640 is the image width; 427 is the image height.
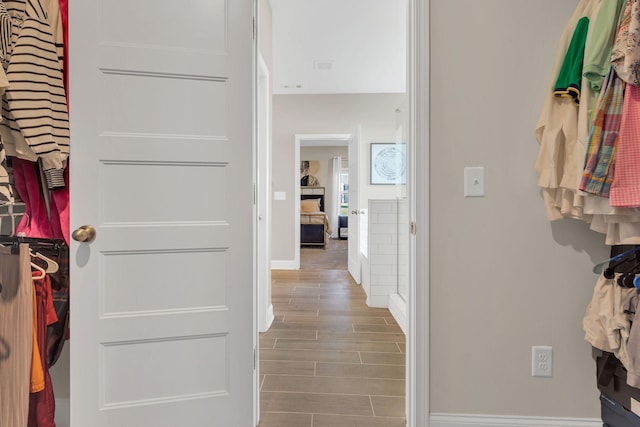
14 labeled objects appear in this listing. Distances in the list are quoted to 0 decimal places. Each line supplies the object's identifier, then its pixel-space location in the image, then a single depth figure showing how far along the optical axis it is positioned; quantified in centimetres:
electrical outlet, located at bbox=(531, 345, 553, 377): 147
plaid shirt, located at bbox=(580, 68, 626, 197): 113
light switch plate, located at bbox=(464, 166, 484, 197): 149
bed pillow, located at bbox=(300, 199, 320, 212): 918
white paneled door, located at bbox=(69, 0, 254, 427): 134
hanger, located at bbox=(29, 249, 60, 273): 132
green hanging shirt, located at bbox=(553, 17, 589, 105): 124
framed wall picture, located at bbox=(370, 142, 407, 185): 550
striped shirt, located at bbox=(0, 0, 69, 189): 119
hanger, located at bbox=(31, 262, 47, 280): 127
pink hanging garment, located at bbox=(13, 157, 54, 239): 133
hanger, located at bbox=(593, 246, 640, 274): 128
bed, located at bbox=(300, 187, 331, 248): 763
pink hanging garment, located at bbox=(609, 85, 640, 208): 108
